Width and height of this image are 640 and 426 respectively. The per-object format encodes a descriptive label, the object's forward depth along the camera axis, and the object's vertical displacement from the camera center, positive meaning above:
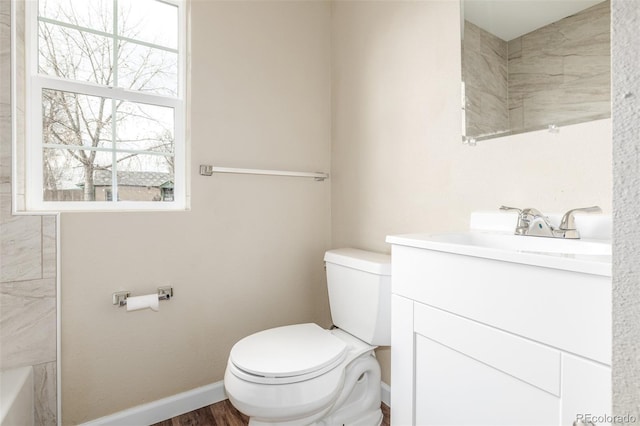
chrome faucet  0.94 -0.04
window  1.38 +0.47
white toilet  1.11 -0.55
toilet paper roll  1.39 -0.40
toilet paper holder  1.40 -0.38
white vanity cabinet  0.60 -0.29
